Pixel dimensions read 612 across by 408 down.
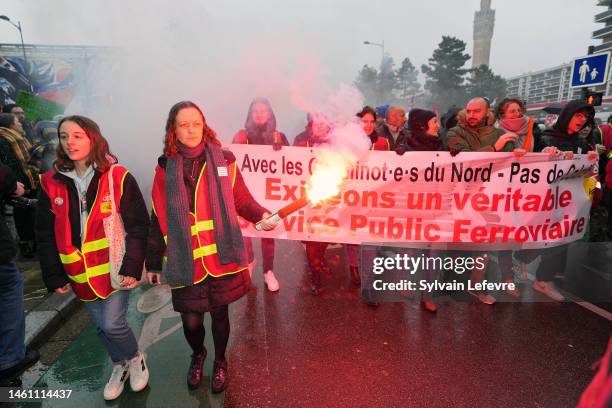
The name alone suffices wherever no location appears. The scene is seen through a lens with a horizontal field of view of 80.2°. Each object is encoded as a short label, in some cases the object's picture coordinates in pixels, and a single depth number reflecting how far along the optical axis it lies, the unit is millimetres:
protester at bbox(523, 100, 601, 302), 3973
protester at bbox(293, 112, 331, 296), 3960
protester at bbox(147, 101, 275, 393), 2402
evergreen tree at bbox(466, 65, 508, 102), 61031
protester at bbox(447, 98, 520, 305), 3846
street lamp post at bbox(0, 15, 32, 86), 22323
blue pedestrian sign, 7242
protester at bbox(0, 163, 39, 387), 2627
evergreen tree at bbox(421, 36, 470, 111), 61125
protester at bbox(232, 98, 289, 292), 4086
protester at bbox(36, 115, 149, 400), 2365
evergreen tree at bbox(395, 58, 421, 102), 73431
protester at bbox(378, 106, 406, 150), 4453
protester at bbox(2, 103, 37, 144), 7652
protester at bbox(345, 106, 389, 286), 3857
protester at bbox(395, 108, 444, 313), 3850
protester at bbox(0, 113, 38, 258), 4957
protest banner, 3738
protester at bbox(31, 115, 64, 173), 4965
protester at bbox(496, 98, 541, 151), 4094
